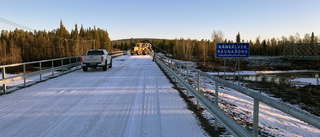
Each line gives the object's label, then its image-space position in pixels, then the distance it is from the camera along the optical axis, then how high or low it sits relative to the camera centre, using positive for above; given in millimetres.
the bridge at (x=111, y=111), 4598 -1592
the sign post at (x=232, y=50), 20062 +667
